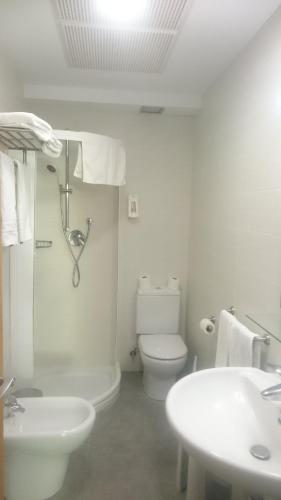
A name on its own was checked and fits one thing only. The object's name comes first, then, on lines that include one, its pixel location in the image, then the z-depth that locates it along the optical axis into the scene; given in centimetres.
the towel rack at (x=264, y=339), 157
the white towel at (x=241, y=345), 159
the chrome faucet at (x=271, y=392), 114
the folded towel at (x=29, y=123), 151
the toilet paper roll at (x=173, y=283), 296
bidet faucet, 180
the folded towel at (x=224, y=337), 183
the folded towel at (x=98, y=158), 238
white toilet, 252
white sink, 92
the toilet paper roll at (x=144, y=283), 295
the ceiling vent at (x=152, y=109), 270
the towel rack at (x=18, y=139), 160
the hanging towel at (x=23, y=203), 176
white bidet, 166
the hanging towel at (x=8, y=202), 157
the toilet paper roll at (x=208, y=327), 220
